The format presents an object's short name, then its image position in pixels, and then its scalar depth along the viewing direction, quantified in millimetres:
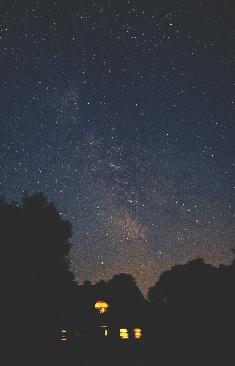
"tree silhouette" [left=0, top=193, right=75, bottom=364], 14227
